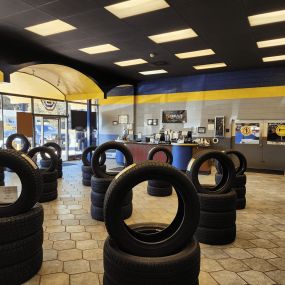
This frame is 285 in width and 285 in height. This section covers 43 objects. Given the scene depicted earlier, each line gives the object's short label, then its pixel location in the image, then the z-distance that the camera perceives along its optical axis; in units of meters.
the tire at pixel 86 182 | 6.39
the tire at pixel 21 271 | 2.15
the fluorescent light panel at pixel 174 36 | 5.89
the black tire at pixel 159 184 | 5.52
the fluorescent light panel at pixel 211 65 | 8.76
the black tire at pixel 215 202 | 3.06
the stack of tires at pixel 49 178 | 4.92
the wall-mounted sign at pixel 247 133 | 9.37
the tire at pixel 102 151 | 4.10
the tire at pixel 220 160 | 3.19
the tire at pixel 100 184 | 3.84
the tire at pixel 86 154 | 6.52
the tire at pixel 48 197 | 4.90
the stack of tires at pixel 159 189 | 5.51
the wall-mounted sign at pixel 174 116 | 10.88
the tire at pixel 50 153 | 5.12
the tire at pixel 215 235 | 3.12
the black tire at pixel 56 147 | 7.03
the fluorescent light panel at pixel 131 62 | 8.26
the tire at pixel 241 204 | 4.61
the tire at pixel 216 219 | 3.08
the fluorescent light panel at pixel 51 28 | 5.42
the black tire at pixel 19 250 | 2.13
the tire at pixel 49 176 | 4.91
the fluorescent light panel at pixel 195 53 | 7.31
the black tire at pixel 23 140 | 7.25
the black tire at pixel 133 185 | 1.59
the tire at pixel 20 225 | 2.12
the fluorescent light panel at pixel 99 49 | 6.91
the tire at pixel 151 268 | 1.50
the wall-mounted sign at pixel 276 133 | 8.95
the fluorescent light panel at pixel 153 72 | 9.79
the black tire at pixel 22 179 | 2.21
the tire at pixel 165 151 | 5.90
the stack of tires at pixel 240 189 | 4.59
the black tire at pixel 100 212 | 3.92
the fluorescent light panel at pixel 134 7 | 4.49
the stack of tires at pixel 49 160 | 6.54
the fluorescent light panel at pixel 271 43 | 6.44
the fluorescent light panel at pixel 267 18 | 4.95
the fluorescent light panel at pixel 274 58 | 7.72
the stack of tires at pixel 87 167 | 6.32
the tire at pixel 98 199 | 3.87
